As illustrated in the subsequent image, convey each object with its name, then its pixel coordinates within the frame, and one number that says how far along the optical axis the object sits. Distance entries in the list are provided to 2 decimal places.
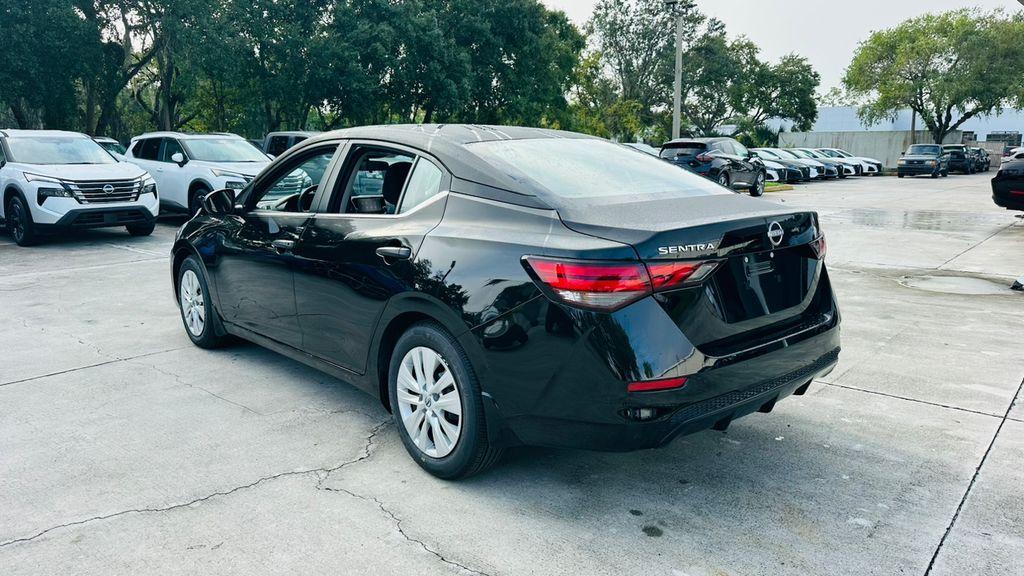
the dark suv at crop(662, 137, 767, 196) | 21.67
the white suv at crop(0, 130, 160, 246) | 11.16
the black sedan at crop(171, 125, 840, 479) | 2.97
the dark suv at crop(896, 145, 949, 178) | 35.38
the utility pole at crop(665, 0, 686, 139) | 23.19
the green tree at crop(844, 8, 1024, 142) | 44.66
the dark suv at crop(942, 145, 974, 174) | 39.16
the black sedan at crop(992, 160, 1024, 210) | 11.75
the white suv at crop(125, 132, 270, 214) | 13.34
